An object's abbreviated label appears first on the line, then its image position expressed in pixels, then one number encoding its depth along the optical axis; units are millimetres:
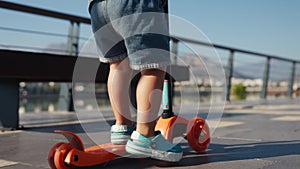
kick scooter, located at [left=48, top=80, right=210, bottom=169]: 1229
